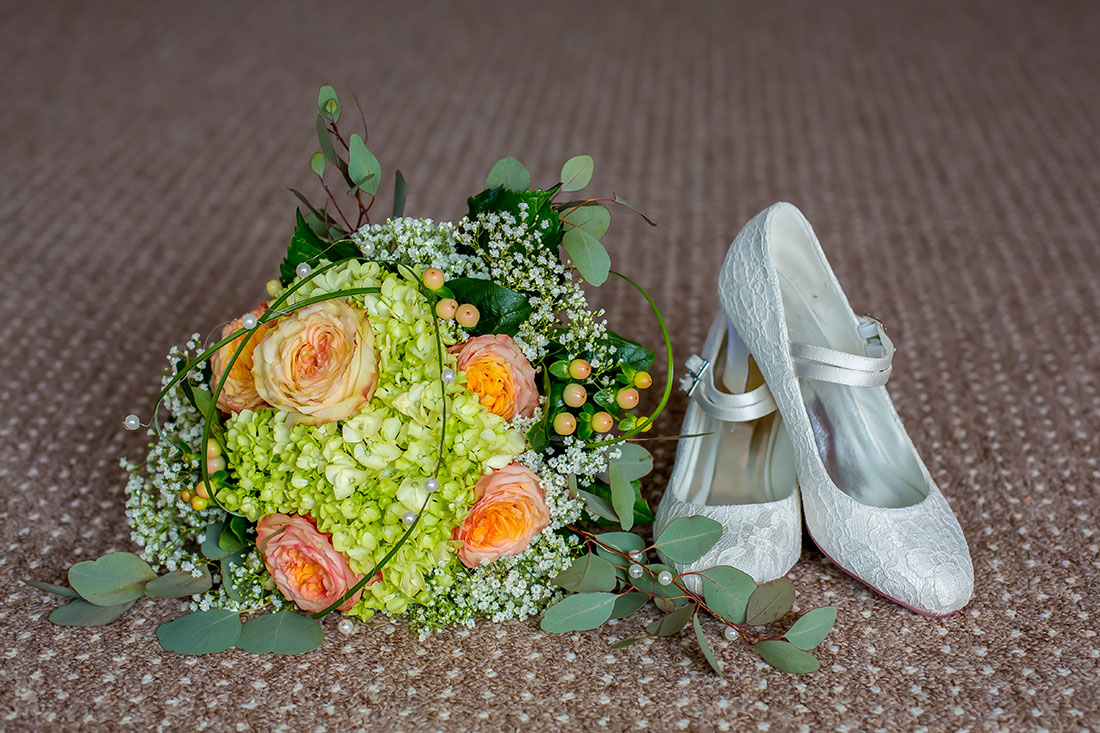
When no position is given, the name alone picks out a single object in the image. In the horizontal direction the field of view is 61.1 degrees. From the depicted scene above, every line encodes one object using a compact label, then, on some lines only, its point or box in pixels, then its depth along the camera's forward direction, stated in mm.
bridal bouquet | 565
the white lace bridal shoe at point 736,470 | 652
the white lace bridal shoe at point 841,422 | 633
